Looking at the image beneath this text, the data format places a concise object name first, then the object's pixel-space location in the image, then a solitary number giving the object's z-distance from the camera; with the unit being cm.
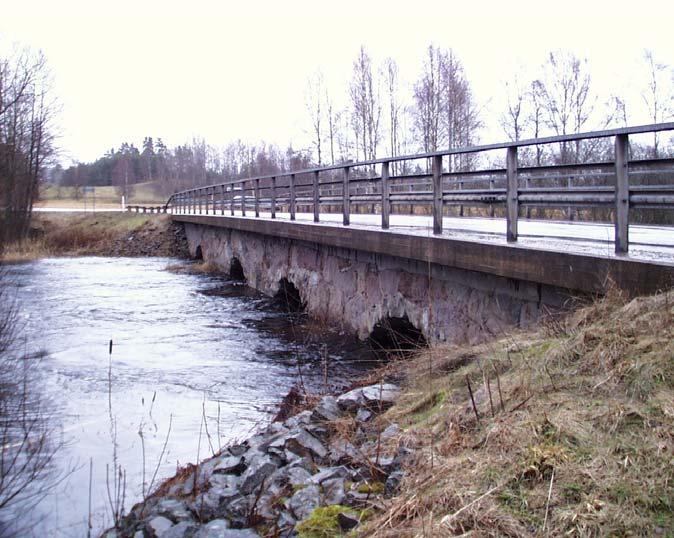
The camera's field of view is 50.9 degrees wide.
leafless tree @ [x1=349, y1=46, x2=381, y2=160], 4134
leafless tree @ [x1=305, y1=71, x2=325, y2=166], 4500
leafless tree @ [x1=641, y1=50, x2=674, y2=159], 2809
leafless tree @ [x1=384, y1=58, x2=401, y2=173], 4103
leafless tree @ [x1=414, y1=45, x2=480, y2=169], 3597
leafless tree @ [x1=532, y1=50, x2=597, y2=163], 3256
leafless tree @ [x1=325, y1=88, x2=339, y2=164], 4488
